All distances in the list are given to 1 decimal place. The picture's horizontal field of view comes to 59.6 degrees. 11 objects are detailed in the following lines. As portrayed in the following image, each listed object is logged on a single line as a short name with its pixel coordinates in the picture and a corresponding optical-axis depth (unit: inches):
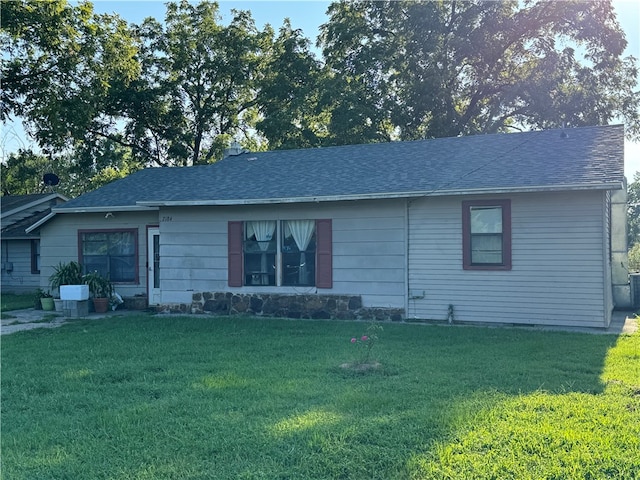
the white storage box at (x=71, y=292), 475.2
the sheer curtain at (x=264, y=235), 452.1
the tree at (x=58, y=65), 647.8
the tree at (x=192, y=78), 970.7
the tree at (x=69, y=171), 832.3
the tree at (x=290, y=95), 870.4
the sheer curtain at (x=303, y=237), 441.4
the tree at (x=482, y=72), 781.3
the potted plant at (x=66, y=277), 506.6
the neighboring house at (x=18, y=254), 783.7
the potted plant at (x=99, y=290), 498.9
